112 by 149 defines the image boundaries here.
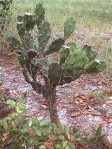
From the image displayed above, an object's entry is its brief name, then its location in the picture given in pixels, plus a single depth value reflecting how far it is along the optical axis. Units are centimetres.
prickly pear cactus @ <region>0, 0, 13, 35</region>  484
